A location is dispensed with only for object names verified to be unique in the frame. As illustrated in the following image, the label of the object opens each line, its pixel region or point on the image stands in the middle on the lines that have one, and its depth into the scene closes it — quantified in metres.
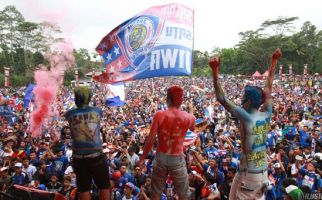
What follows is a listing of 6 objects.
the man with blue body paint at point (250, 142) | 2.95
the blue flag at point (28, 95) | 12.38
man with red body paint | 3.19
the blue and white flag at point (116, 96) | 12.92
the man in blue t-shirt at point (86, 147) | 3.22
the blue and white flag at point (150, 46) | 4.42
